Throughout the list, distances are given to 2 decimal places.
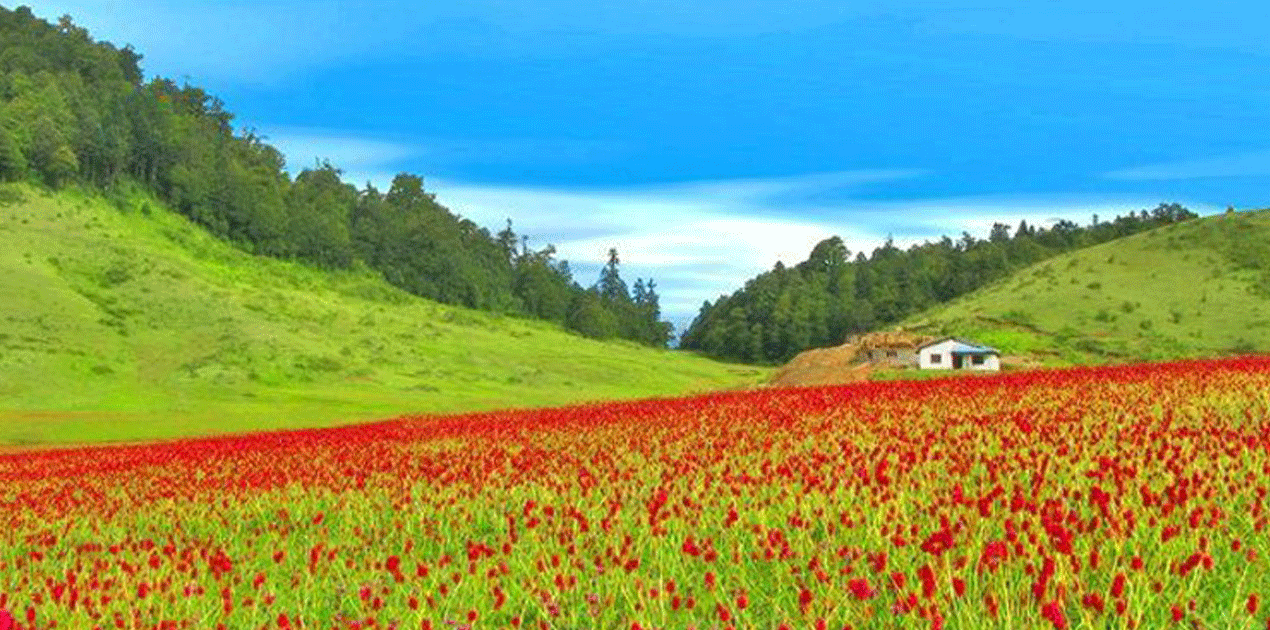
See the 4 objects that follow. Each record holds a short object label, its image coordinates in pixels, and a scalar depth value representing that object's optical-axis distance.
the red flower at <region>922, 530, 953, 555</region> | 8.10
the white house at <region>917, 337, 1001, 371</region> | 92.88
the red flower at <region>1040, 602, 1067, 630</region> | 5.73
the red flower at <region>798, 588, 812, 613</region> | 6.90
